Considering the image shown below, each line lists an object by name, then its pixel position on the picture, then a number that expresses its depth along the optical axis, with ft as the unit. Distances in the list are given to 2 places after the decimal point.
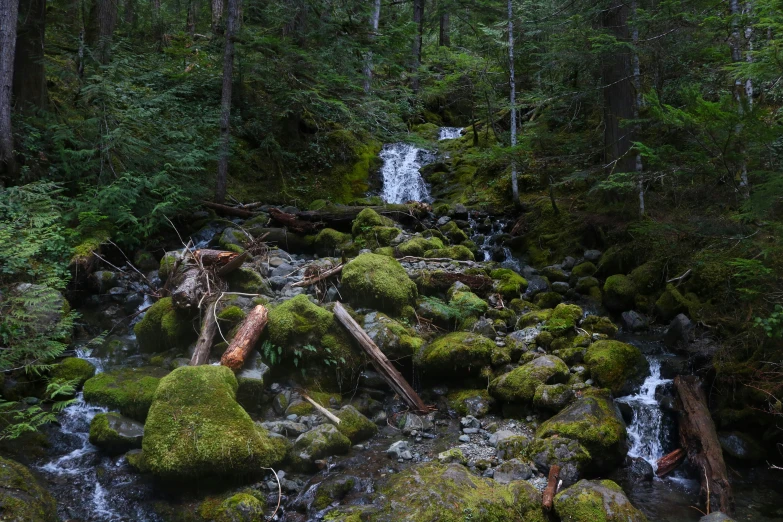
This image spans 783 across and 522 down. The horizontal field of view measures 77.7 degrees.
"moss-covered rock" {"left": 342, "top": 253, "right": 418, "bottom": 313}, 28.22
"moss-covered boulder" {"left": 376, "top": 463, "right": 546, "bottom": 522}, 14.89
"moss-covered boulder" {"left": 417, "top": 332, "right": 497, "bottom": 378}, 24.93
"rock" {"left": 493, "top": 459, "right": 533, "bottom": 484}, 18.22
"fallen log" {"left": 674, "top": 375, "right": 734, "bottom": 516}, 17.80
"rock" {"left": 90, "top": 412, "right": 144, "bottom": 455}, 19.11
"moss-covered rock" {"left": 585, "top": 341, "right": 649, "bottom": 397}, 23.73
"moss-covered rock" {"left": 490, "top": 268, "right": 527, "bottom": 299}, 33.83
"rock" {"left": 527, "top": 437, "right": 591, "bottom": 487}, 18.26
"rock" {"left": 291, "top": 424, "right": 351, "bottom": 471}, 18.72
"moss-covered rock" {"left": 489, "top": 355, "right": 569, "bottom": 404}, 22.95
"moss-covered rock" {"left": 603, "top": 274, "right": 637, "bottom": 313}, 32.58
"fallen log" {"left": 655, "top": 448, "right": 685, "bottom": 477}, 20.01
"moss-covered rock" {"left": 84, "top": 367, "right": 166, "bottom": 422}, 20.57
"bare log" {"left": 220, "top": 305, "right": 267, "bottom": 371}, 21.98
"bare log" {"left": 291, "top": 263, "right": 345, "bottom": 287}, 30.30
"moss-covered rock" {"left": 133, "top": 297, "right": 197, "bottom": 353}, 25.46
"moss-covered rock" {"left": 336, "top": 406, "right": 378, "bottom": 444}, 20.89
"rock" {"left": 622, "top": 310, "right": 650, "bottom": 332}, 30.42
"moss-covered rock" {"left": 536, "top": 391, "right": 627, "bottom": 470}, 19.27
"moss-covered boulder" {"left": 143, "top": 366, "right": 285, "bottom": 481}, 16.88
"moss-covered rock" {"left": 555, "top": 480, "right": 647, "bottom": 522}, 15.26
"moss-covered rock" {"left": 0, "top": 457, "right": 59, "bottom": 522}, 14.06
